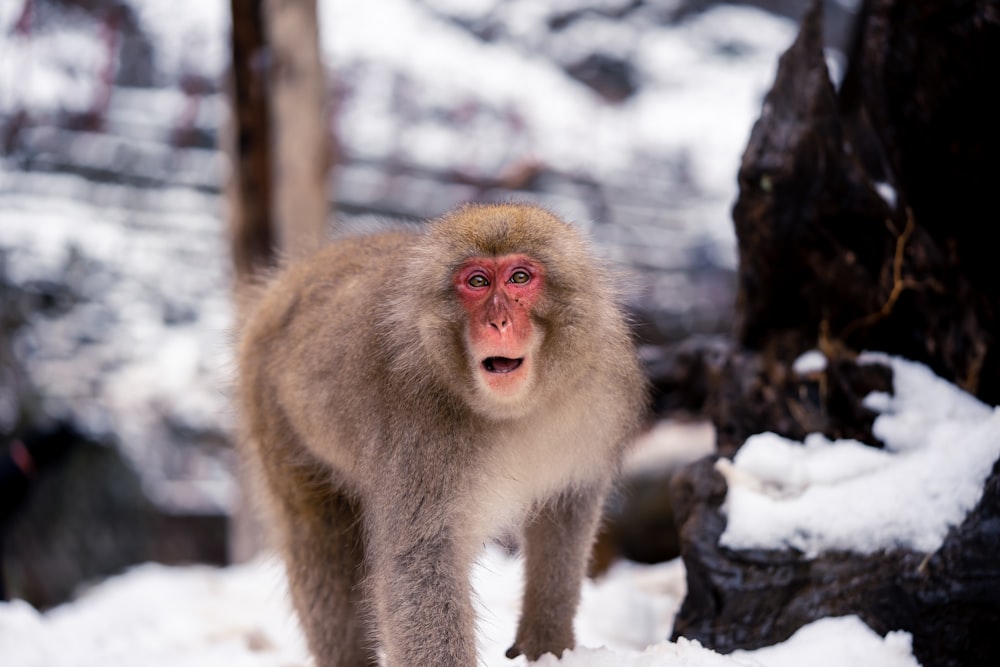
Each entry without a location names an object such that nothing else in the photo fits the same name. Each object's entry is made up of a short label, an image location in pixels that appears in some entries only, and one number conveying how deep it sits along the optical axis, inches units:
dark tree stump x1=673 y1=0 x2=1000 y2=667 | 122.3
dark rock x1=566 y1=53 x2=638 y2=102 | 404.2
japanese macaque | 101.3
